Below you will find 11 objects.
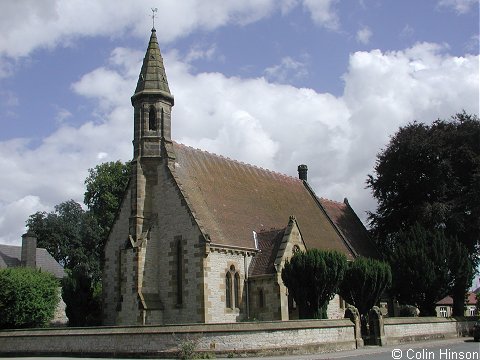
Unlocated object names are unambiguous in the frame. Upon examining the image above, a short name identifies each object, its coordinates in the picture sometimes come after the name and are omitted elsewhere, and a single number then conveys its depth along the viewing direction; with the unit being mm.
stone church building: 30984
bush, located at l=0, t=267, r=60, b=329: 34031
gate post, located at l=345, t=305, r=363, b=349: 28484
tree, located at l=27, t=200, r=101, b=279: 65625
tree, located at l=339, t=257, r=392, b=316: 31453
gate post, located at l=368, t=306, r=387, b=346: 29636
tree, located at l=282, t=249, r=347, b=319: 28828
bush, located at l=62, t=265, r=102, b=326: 35625
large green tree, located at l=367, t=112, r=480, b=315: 41250
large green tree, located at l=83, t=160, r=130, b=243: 52750
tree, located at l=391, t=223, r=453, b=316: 38000
